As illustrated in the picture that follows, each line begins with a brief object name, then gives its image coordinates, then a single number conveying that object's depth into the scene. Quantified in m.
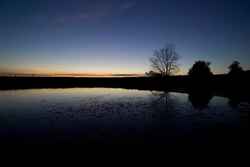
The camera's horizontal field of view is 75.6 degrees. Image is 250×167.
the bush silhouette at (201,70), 57.00
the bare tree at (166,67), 56.38
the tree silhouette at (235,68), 56.36
